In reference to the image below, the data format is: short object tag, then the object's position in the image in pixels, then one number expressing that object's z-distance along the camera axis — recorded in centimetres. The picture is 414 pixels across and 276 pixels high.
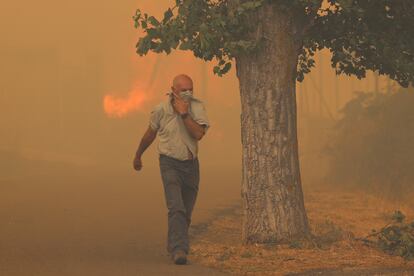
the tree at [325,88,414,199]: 3797
